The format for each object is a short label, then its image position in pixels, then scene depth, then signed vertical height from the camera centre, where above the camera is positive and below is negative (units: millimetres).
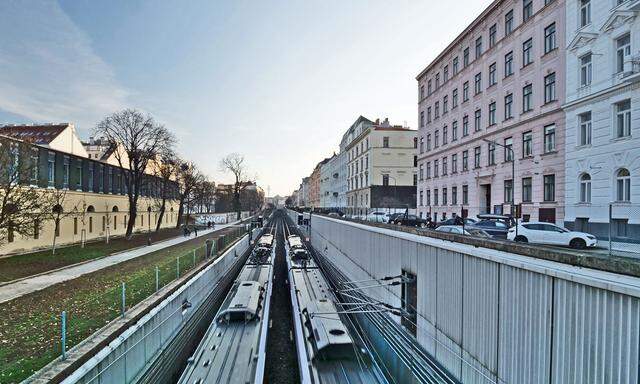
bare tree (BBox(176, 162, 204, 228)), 60938 +2959
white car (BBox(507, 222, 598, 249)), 20034 -1797
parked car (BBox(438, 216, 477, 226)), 28188 -1527
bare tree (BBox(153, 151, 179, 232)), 45688 +3259
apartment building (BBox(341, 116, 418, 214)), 68438 +6519
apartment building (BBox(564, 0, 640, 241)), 21250 +6136
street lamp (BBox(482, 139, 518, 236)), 30297 +1930
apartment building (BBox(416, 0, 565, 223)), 28391 +8497
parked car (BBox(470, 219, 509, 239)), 24781 -1662
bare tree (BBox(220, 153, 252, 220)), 90875 +4277
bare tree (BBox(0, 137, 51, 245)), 20969 +73
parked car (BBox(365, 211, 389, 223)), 41188 -1784
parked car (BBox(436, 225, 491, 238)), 20119 -1610
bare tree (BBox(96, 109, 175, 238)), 38031 +6078
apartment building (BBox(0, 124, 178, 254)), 28750 +759
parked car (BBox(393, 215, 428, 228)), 34938 -1986
